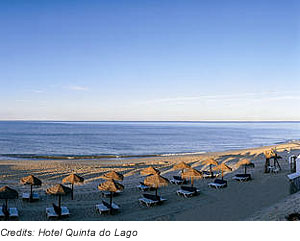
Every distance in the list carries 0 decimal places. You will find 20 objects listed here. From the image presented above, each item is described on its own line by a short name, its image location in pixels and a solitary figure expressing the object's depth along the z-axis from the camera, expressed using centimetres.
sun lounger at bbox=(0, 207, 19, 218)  908
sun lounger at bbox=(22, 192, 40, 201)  1133
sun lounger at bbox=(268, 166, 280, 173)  1726
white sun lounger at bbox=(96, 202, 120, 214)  973
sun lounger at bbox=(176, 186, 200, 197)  1189
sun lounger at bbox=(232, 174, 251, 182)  1526
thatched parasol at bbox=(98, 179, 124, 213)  965
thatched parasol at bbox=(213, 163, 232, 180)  1464
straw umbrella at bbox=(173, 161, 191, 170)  1482
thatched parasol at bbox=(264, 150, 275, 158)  1704
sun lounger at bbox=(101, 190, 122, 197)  1214
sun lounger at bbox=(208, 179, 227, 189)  1352
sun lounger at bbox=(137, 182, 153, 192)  1338
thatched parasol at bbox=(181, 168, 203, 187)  1258
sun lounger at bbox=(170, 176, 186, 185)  1453
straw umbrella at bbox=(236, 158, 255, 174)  1579
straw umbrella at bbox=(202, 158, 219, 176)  1562
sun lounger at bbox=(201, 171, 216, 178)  1641
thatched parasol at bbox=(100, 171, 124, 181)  1223
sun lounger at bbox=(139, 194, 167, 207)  1059
